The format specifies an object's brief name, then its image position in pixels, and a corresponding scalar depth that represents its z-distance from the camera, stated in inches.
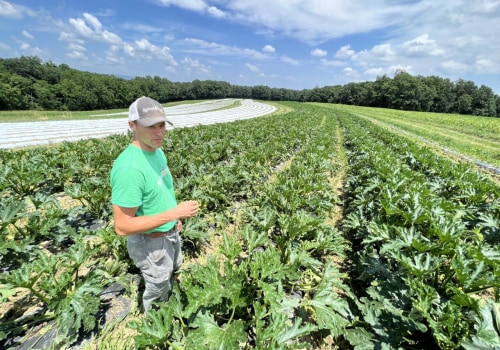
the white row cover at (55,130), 510.2
